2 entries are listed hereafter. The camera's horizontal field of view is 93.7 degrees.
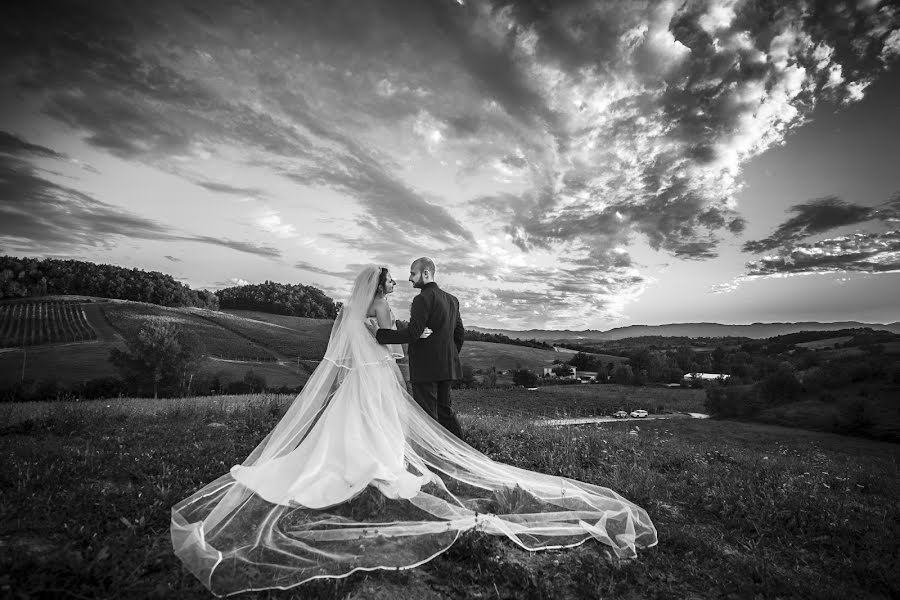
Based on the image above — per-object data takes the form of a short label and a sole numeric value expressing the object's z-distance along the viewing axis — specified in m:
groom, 7.55
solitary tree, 44.44
